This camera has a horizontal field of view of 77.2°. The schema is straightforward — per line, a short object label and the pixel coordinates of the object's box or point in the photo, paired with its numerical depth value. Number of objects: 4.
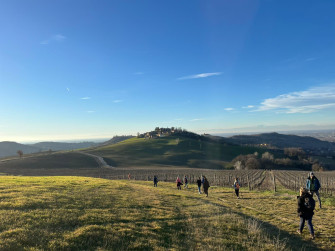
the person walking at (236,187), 21.77
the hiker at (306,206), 9.89
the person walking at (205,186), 22.95
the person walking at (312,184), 15.20
